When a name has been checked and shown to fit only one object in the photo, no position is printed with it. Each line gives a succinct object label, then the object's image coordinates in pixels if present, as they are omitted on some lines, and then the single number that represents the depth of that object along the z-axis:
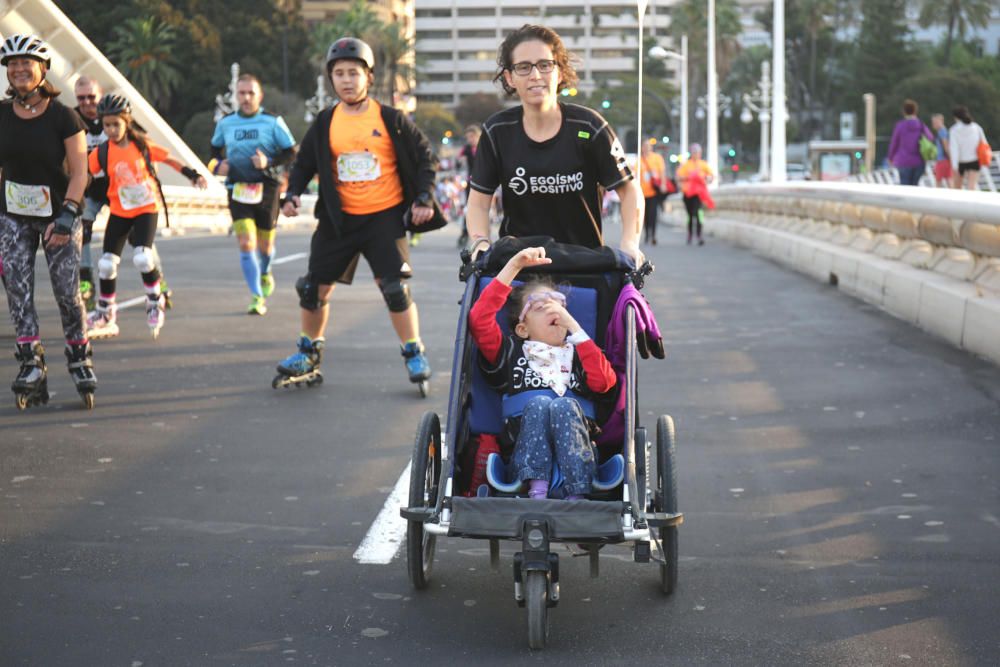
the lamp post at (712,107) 50.25
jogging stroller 4.72
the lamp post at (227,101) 84.30
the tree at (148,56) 93.31
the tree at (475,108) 191.25
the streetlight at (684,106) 65.94
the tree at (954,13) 122.62
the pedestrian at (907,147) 26.70
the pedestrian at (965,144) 25.89
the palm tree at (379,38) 129.50
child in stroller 5.42
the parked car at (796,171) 92.51
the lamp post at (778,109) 32.84
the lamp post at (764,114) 68.64
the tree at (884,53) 120.75
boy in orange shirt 9.48
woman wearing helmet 8.51
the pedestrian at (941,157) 28.62
